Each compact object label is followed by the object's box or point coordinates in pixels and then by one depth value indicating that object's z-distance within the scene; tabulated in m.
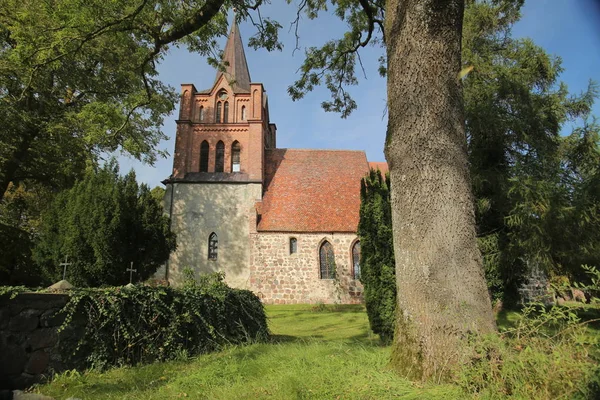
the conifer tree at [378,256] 8.89
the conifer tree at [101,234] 13.41
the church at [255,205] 20.22
